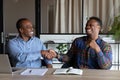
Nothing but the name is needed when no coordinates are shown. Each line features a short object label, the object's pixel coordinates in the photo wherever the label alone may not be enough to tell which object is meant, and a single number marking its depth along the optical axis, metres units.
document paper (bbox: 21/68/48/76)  1.86
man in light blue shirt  2.34
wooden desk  1.72
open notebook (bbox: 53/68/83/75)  1.85
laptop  1.85
